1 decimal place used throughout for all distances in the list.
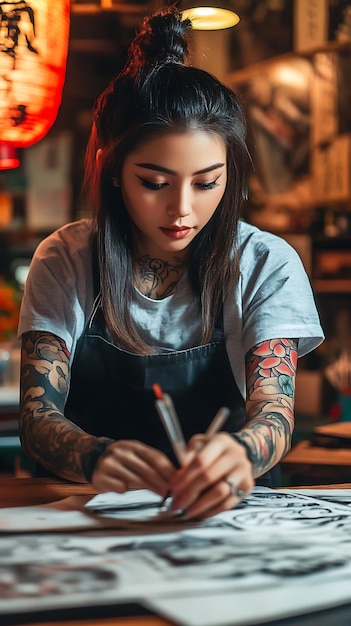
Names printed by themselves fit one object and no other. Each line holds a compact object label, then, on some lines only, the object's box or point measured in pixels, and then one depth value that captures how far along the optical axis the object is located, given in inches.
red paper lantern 88.5
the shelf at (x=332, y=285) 189.8
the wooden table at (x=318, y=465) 73.5
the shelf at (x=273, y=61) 187.0
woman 58.4
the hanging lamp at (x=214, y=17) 89.7
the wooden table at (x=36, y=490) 55.3
